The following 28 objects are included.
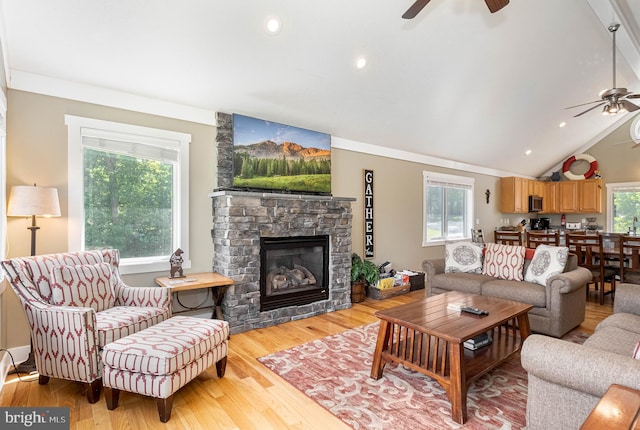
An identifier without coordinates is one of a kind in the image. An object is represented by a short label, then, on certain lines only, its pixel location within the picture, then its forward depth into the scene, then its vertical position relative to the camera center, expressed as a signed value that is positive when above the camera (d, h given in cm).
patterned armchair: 216 -68
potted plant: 471 -87
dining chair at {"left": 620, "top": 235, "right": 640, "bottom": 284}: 427 -55
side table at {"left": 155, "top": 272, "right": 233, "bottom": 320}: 312 -65
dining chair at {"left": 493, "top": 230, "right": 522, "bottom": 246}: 625 -41
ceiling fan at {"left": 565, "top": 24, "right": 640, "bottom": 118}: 390 +143
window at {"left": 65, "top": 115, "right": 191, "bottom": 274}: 306 +25
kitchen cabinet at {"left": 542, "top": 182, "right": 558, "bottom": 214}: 838 +46
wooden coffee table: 206 -95
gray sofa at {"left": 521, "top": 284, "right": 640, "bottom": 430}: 140 -72
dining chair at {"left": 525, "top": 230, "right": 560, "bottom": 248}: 539 -38
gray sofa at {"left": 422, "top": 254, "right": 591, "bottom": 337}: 326 -83
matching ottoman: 199 -91
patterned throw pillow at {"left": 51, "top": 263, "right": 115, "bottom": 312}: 242 -53
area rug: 203 -125
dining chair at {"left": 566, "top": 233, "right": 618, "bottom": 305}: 455 -58
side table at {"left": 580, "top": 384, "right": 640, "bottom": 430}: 96 -60
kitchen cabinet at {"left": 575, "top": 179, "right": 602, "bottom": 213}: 771 +50
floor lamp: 252 +9
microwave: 811 +30
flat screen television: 388 +75
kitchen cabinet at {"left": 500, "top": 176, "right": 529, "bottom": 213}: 776 +51
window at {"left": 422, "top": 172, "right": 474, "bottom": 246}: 641 +17
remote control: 255 -74
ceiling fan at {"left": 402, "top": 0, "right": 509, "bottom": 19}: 229 +149
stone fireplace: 357 -41
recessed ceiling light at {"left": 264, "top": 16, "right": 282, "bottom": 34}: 289 +171
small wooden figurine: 334 -48
